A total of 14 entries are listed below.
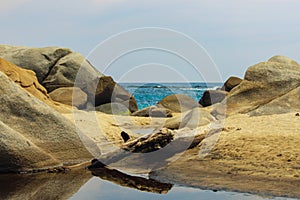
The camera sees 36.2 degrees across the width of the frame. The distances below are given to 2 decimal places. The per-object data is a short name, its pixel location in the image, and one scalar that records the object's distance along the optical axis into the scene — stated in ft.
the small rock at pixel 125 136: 47.34
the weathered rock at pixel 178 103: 108.17
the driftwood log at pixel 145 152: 41.86
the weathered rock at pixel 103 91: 95.14
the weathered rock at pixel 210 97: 115.61
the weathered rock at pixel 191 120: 54.39
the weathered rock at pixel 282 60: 90.38
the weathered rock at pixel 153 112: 95.66
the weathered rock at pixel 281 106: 63.31
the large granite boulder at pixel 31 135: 38.27
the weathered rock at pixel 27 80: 64.28
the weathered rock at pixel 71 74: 100.53
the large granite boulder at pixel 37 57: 103.76
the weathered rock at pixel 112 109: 90.18
